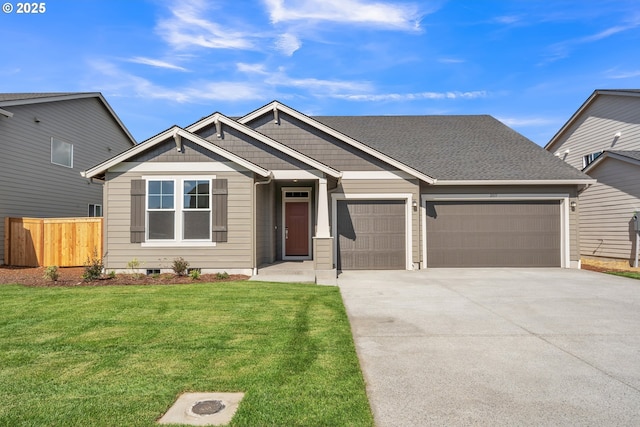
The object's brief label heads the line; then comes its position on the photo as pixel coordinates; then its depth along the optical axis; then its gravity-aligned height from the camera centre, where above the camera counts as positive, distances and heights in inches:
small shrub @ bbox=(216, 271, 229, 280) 384.2 -50.0
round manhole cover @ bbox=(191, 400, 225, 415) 111.5 -55.6
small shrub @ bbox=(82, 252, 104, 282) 371.9 -43.8
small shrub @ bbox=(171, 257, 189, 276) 386.9 -40.6
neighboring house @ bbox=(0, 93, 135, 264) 537.3 +131.0
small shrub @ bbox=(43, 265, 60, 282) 369.1 -45.1
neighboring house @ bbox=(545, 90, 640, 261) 543.8 +93.2
